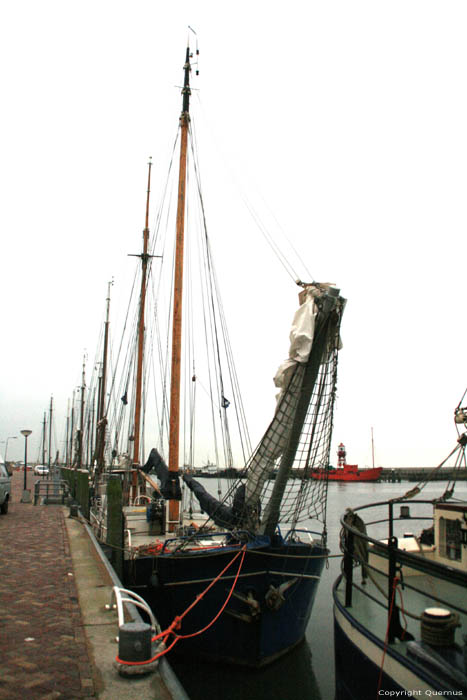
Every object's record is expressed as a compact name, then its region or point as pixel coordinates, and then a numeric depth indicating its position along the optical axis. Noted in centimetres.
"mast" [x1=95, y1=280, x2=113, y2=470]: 3416
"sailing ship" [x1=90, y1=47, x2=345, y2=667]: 1004
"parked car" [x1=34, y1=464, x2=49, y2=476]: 6903
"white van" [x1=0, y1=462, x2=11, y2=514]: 1840
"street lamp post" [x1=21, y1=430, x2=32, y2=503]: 2617
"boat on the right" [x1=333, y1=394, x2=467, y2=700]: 468
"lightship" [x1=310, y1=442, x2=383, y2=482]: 11750
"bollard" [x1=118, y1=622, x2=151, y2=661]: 538
